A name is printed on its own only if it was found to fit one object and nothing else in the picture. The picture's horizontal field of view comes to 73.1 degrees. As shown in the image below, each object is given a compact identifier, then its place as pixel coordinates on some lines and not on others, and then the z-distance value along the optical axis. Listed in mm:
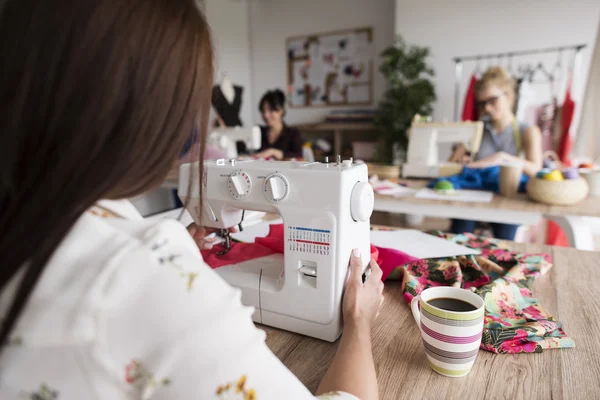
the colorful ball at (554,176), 1675
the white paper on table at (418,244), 1025
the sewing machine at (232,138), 2445
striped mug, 625
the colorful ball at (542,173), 1696
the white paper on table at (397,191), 1995
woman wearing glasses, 2592
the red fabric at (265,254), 969
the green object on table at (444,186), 1960
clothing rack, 3353
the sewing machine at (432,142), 2295
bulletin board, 4719
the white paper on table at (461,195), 1824
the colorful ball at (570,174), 1671
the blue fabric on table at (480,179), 1974
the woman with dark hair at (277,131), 3467
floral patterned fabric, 729
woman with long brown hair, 378
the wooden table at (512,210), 1582
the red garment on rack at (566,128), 3178
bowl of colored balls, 1649
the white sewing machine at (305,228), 773
